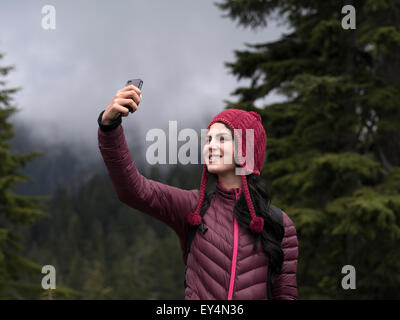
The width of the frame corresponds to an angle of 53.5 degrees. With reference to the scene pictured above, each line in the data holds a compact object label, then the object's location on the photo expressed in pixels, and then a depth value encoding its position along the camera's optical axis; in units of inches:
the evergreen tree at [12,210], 447.2
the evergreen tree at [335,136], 280.8
